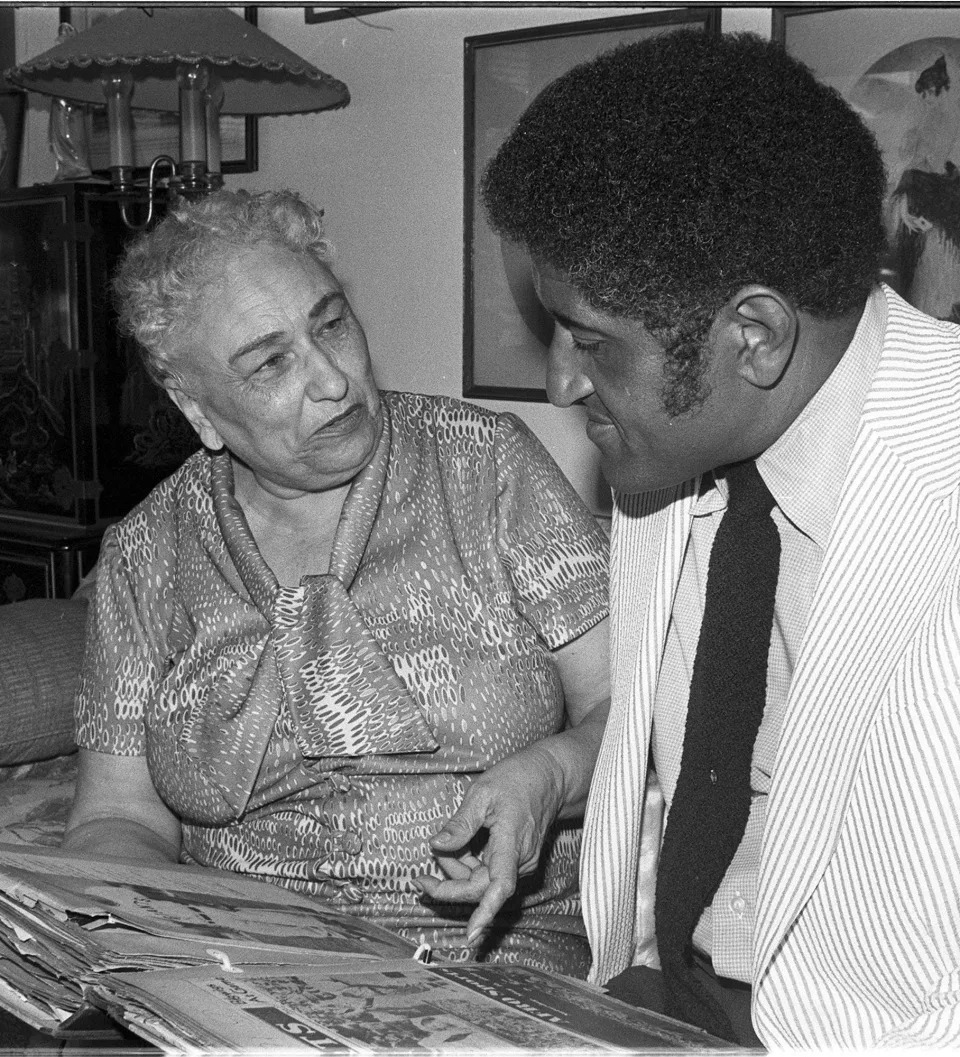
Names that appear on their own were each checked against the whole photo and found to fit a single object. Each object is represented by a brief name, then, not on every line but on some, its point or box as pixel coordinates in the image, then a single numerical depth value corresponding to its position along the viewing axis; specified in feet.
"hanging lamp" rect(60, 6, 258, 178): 10.53
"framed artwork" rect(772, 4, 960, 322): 6.88
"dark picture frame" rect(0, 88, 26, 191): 11.92
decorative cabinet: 10.97
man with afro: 3.22
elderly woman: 4.98
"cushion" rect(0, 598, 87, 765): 6.86
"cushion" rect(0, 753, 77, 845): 6.19
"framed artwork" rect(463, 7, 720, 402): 8.37
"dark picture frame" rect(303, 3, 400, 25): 9.29
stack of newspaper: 2.56
